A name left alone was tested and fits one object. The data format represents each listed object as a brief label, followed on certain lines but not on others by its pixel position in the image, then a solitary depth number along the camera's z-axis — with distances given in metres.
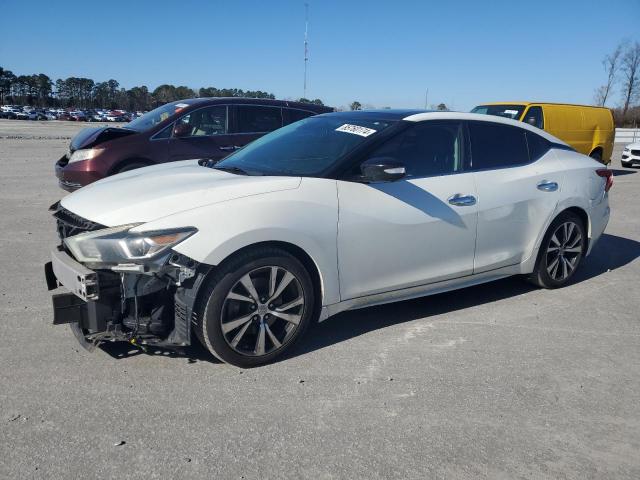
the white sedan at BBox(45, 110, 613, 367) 3.39
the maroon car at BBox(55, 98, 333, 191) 8.27
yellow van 12.88
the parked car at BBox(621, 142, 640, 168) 18.00
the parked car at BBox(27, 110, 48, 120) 67.25
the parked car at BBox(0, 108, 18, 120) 67.69
